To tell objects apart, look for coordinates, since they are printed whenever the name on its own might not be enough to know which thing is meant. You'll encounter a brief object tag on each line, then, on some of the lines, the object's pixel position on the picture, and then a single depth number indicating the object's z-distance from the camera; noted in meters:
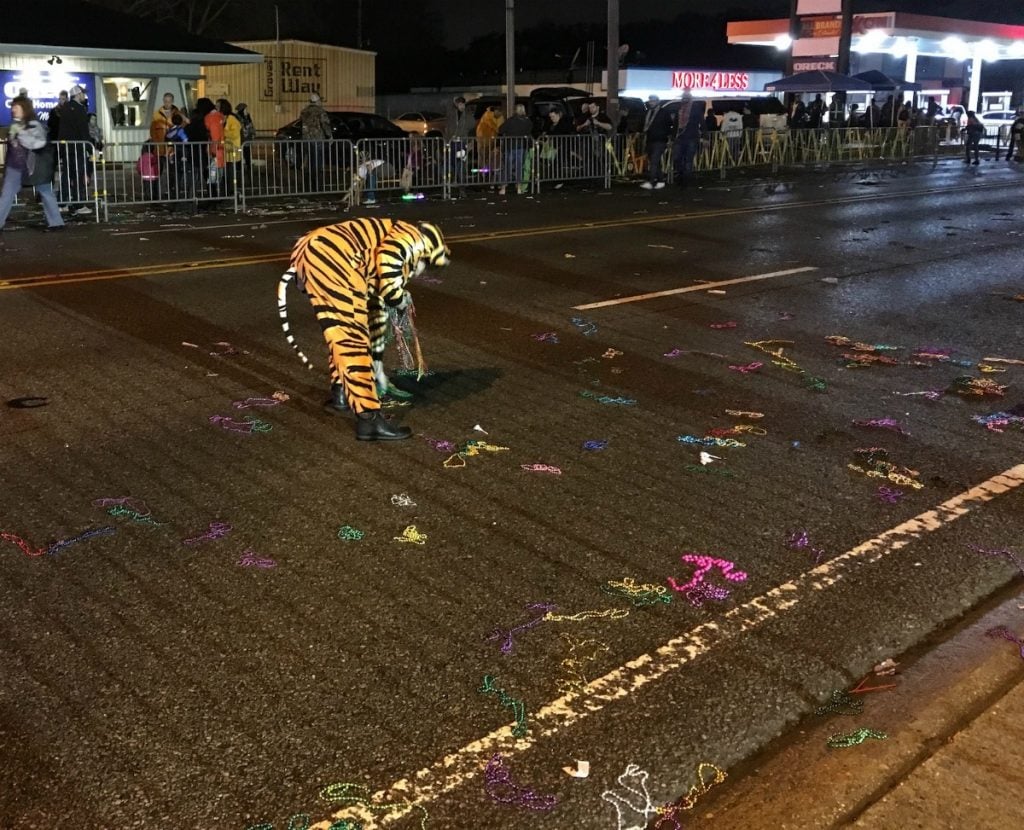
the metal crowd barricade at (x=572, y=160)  21.95
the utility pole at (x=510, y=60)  26.91
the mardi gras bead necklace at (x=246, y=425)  6.55
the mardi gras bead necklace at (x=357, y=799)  3.16
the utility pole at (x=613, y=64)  25.16
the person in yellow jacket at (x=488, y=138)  21.14
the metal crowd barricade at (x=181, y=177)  17.14
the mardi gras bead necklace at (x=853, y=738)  3.58
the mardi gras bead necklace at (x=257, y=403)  7.01
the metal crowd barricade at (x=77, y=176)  16.08
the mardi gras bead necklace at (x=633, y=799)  3.15
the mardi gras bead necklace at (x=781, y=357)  7.90
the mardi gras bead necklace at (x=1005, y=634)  4.32
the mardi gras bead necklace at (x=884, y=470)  6.02
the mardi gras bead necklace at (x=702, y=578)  4.57
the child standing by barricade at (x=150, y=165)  17.03
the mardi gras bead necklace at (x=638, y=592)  4.50
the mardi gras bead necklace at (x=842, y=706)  3.78
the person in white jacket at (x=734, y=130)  28.81
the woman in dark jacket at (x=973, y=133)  32.09
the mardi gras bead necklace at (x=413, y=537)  5.04
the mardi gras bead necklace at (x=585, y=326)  9.34
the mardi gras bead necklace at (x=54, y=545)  4.82
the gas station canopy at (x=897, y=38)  42.44
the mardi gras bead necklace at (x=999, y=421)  7.05
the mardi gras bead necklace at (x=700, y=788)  3.20
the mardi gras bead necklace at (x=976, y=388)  7.75
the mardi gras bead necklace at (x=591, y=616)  4.31
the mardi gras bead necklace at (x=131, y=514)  5.18
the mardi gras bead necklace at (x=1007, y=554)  5.07
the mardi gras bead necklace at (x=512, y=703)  3.57
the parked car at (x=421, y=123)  37.03
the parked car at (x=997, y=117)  44.82
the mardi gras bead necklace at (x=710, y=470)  6.03
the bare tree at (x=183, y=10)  43.94
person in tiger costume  6.14
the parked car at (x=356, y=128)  29.30
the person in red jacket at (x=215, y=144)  17.52
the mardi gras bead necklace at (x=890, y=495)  5.74
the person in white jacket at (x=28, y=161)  13.95
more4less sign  53.97
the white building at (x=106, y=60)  23.39
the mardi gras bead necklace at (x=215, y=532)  4.99
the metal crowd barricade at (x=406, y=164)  19.64
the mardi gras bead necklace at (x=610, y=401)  7.30
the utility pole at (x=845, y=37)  39.84
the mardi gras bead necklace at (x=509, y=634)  4.10
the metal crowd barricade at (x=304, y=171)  18.81
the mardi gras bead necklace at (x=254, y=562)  4.75
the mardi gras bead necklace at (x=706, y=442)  6.53
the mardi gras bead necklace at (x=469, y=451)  6.08
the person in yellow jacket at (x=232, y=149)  17.75
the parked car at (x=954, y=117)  41.53
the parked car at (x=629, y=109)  32.51
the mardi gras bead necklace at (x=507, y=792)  3.21
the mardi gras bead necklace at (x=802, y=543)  5.04
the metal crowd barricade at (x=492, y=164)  20.70
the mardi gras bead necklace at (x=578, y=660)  3.85
